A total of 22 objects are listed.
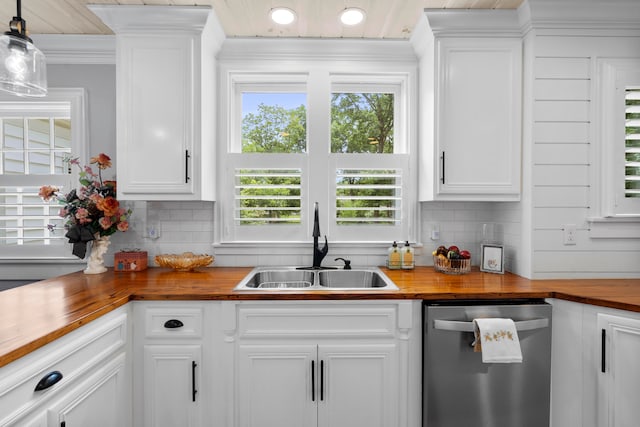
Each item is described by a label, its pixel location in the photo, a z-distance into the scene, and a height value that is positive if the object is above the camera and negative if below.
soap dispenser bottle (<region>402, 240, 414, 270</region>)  2.28 -0.34
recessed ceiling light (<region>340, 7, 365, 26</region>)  2.00 +1.16
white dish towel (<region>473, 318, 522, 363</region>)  1.63 -0.63
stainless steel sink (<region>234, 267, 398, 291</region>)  2.25 -0.46
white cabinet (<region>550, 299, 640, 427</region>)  1.56 -0.76
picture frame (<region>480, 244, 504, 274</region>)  2.16 -0.31
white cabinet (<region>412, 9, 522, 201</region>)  2.06 +0.65
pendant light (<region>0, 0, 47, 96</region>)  1.21 +0.53
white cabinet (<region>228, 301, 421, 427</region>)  1.72 -0.78
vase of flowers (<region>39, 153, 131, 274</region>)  2.08 -0.04
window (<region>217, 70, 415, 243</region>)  2.41 +0.31
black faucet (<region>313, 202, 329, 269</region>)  2.27 -0.29
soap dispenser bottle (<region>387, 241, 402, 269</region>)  2.30 -0.34
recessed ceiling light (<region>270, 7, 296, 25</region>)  2.00 +1.15
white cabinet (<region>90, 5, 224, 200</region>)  2.03 +0.62
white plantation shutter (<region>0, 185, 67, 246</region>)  2.37 -0.08
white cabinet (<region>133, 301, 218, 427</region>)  1.71 -0.78
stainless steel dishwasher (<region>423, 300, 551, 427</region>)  1.69 -0.83
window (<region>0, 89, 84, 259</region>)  2.36 +0.30
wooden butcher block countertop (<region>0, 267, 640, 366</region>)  1.33 -0.42
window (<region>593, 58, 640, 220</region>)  1.99 +0.42
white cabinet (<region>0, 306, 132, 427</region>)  1.08 -0.64
